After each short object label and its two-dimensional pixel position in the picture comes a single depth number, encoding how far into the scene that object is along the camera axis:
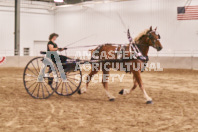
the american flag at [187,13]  19.53
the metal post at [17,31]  21.14
